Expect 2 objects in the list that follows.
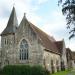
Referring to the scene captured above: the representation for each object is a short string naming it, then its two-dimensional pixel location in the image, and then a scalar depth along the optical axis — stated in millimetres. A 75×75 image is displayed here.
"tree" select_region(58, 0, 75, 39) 7505
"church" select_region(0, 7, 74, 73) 17649
